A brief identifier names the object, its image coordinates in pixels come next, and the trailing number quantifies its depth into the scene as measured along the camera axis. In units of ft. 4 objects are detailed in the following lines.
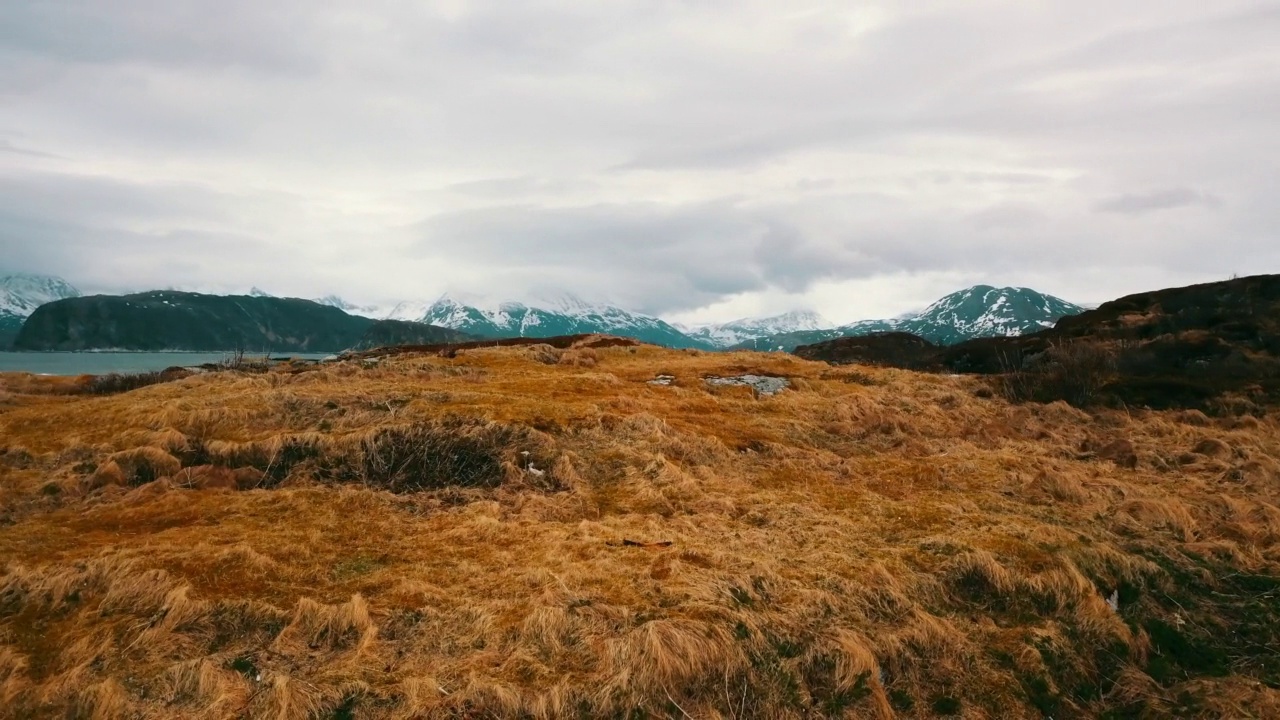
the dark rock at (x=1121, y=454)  61.77
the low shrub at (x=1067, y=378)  102.27
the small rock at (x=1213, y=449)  63.91
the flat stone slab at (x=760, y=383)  103.30
